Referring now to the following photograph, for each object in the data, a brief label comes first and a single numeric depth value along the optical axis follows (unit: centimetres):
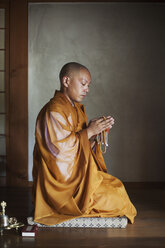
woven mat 255
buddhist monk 244
